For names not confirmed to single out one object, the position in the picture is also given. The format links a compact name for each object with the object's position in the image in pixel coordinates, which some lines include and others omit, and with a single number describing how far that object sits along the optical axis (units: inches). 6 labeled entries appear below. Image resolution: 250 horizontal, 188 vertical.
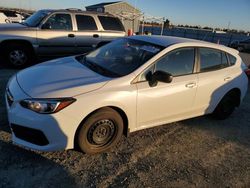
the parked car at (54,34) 213.4
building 586.8
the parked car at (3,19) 445.2
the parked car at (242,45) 476.1
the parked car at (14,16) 554.8
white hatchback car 88.9
